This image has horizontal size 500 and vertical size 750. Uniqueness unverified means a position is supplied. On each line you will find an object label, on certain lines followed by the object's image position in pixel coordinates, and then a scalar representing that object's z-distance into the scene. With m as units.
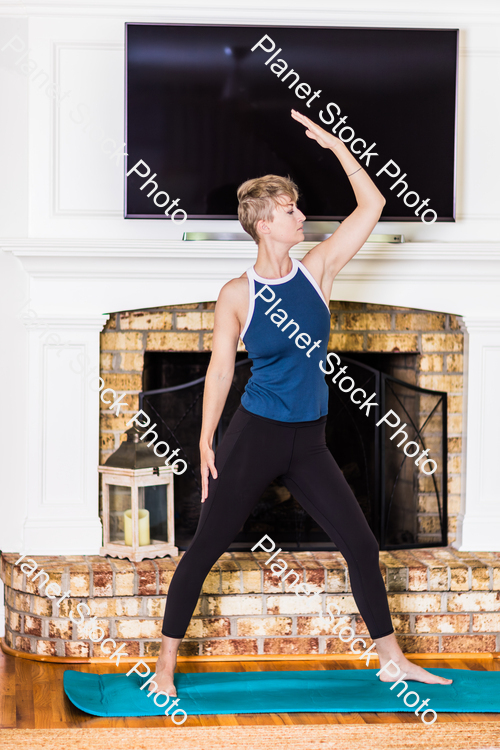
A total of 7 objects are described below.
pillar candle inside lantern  5.15
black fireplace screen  5.56
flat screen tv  5.09
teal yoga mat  4.23
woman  4.14
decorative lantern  5.10
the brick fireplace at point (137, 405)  4.95
